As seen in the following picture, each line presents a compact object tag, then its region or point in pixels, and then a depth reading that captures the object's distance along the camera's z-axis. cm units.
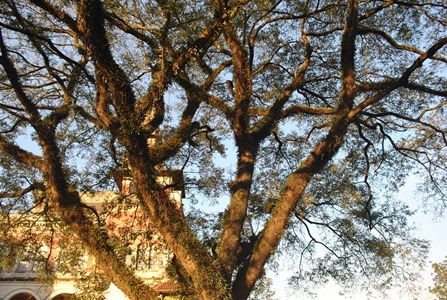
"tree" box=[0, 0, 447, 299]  657
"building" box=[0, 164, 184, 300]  901
